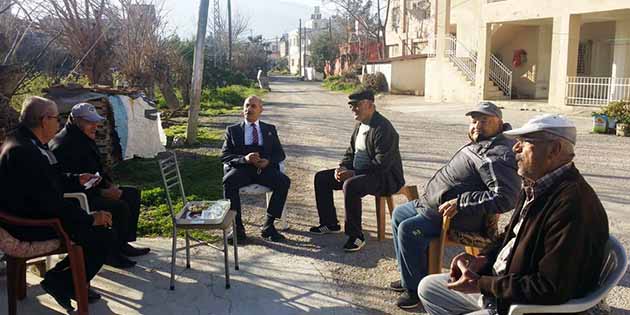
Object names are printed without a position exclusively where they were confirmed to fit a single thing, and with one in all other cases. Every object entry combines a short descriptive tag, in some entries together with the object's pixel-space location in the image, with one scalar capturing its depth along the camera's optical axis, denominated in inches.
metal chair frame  164.7
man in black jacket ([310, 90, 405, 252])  203.6
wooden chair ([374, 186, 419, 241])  208.7
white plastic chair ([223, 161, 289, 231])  221.5
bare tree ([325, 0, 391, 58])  1887.3
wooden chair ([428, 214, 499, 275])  156.0
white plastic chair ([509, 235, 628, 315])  93.2
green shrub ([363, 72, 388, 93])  1334.9
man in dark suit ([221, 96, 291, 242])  218.4
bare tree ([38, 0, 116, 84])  456.4
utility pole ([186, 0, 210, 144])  454.6
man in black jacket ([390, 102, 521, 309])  148.4
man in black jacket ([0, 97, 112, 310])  134.6
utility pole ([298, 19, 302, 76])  3088.8
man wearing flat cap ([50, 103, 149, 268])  181.5
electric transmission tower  1494.8
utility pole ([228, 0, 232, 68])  1593.3
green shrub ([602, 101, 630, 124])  532.1
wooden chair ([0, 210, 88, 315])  135.9
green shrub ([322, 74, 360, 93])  1465.4
